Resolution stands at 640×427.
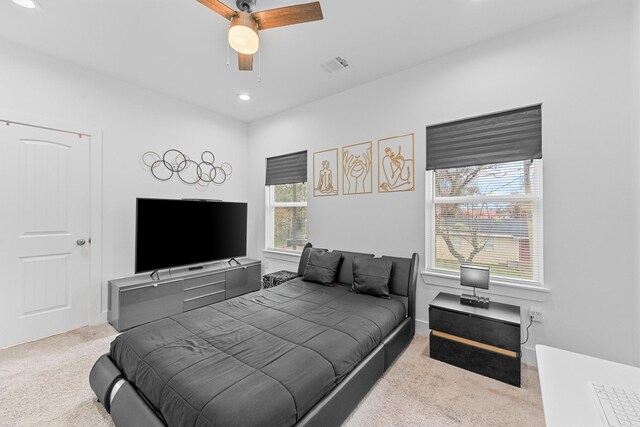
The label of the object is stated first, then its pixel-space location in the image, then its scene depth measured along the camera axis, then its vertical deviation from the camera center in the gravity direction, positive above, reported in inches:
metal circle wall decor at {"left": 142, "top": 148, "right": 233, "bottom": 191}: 146.4 +26.8
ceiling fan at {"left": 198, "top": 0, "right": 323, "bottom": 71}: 70.4 +53.2
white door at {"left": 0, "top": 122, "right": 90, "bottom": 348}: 105.1 -8.1
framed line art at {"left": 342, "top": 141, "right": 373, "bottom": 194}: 135.0 +23.2
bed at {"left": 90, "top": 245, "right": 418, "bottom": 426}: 50.9 -34.3
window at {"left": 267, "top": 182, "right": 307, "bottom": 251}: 167.5 -1.7
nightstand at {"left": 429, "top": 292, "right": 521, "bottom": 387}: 82.7 -40.6
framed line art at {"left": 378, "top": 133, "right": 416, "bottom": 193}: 122.1 +23.2
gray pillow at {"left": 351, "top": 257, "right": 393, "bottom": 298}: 109.8 -26.1
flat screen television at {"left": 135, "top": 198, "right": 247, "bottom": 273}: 128.7 -10.3
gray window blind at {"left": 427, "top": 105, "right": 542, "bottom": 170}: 95.7 +28.7
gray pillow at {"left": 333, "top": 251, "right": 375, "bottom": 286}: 125.0 -25.9
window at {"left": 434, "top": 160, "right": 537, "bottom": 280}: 98.7 -1.4
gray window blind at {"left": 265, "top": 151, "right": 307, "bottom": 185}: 163.6 +28.4
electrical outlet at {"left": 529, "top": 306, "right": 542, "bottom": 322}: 93.1 -34.5
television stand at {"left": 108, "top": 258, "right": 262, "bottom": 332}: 120.4 -39.8
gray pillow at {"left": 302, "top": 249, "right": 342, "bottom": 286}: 125.0 -25.4
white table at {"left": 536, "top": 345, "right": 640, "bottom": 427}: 32.9 -24.4
